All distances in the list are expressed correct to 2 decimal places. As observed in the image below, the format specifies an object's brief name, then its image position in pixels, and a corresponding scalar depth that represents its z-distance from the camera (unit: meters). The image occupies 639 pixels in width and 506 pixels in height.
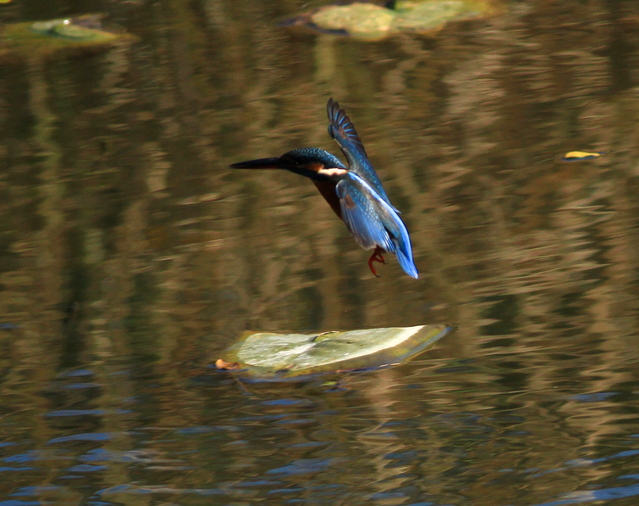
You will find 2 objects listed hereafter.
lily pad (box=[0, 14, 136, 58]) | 13.40
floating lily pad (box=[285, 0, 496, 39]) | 13.02
